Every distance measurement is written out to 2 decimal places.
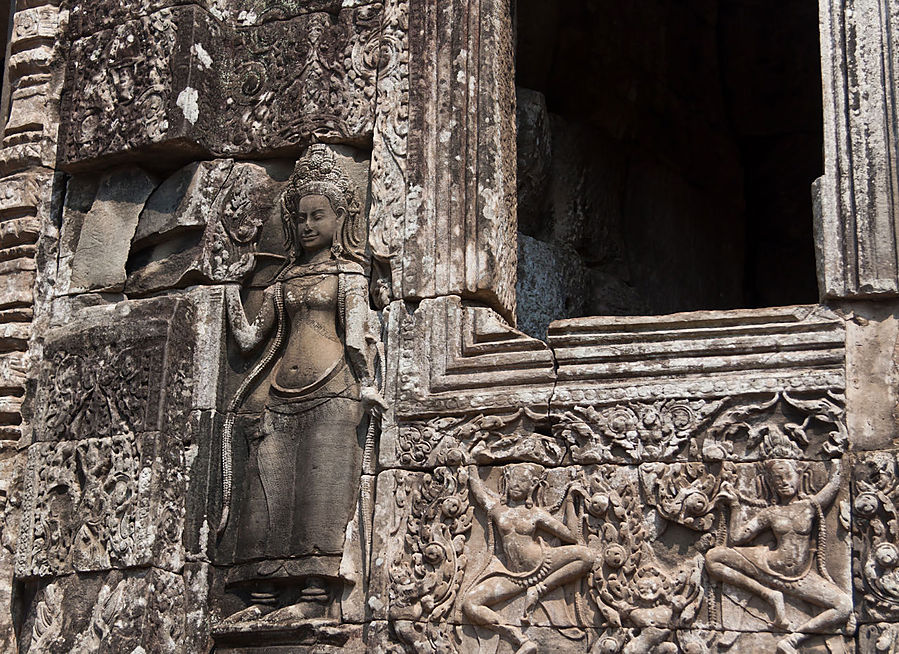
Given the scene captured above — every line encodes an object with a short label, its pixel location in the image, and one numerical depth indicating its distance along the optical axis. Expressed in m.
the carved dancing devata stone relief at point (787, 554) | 5.28
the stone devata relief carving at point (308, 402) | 6.14
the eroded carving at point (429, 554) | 5.78
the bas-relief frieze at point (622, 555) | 5.38
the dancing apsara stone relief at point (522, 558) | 5.64
